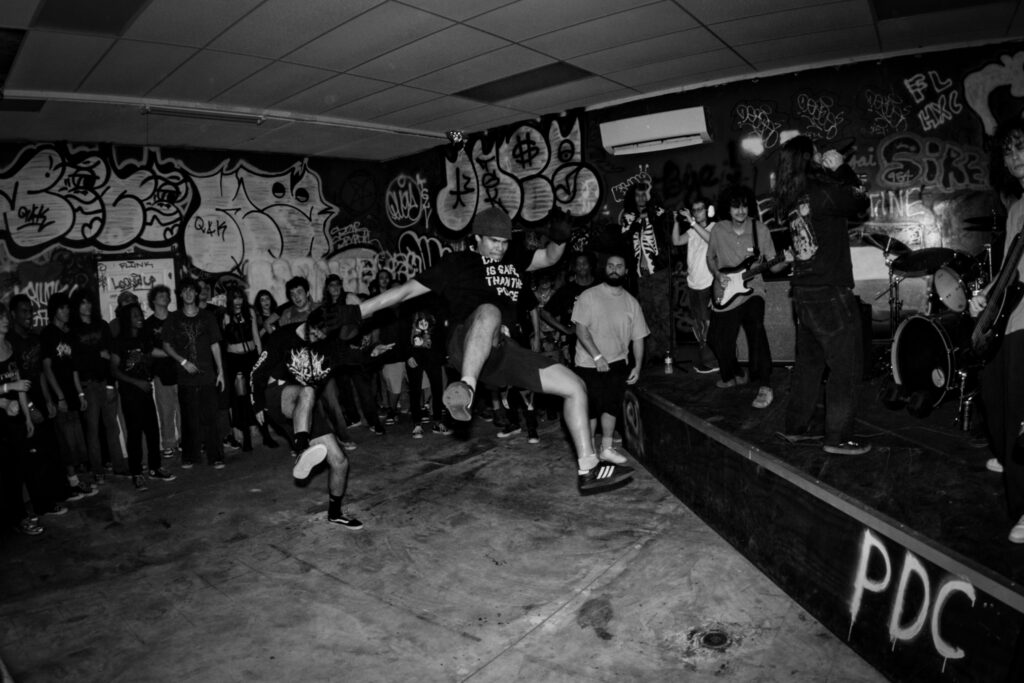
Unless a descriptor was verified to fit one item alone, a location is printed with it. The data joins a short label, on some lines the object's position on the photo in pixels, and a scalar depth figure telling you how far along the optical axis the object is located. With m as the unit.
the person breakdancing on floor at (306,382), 5.06
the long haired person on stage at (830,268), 3.91
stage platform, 2.40
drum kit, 4.61
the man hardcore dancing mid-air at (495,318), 4.04
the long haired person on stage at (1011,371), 2.73
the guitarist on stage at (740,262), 5.83
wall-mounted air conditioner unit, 7.94
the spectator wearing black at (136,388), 6.71
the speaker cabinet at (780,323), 7.62
